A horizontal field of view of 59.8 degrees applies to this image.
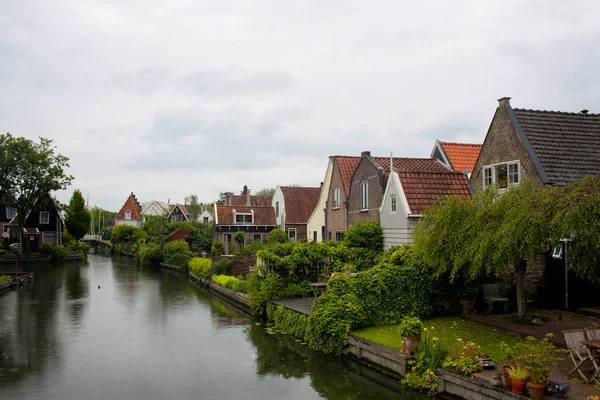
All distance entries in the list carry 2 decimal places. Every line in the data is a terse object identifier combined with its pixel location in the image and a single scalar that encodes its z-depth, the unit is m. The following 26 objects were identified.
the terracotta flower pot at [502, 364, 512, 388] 10.17
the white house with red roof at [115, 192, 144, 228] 101.12
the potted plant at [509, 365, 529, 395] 9.72
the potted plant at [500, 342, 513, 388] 10.22
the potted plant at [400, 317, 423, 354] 12.80
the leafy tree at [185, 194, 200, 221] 102.95
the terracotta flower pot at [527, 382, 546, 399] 9.46
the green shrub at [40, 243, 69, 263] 58.38
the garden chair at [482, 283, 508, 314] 17.22
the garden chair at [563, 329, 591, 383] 10.50
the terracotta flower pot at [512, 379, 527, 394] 9.73
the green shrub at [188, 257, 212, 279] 37.75
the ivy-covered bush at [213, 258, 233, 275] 35.88
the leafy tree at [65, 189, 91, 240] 74.44
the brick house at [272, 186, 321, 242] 50.69
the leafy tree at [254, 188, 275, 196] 123.11
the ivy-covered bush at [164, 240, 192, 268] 48.15
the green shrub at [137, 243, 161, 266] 54.38
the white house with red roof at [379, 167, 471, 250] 22.64
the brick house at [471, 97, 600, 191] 18.67
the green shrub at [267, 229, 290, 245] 45.16
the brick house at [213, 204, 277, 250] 53.72
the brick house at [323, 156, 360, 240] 31.48
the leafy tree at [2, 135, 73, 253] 55.66
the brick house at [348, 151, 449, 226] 26.52
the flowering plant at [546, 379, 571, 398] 9.56
